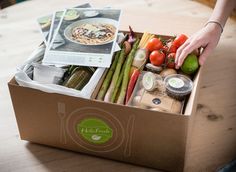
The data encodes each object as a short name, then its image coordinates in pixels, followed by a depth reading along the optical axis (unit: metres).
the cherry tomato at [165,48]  1.10
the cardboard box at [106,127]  0.88
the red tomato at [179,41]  1.09
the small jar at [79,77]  0.98
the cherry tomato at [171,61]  1.06
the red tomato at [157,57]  1.06
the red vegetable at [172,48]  1.10
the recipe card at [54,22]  1.12
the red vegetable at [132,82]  0.98
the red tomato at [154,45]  1.10
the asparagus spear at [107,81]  0.98
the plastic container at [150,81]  0.97
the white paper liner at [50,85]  0.90
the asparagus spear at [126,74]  0.97
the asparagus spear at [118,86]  0.98
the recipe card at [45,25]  1.13
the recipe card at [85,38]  1.03
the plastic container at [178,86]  0.95
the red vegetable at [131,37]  1.16
